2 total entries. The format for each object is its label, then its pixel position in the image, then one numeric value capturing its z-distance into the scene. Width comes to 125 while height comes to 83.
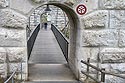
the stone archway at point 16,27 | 6.79
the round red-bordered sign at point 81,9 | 7.06
